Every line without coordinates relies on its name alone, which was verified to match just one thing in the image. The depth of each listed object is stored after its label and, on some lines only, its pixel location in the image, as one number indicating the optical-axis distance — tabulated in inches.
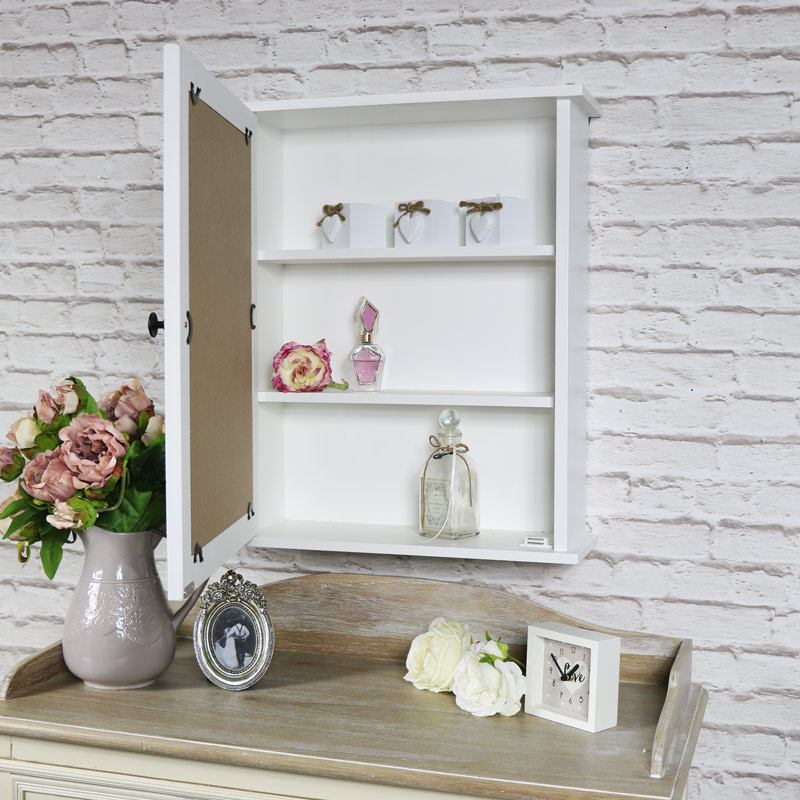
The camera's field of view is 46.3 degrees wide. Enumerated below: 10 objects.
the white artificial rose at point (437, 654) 61.9
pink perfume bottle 71.4
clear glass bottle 69.1
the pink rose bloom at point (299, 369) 69.5
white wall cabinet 63.4
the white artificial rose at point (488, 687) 58.3
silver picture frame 62.0
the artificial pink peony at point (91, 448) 57.6
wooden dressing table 51.3
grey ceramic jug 60.4
